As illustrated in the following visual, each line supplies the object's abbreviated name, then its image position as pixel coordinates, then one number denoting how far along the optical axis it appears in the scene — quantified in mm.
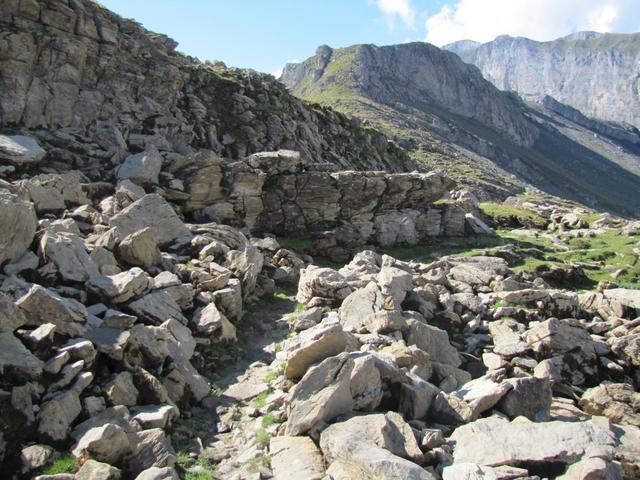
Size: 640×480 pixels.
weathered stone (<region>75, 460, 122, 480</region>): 10550
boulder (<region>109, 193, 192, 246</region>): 25422
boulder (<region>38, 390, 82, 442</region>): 11773
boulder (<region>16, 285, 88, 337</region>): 14180
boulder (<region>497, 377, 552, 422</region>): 14438
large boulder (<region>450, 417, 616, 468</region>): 11398
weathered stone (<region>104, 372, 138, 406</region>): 13258
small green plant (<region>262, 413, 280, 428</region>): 14172
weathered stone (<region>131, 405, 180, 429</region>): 12969
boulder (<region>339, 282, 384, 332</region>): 19906
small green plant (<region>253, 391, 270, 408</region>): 15381
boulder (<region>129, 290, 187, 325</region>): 17375
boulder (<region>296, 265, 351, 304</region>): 23766
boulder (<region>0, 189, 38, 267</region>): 16516
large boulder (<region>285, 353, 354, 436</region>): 12680
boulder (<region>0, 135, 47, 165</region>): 29391
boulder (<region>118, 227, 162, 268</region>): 21312
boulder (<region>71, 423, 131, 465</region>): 11289
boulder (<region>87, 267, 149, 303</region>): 17156
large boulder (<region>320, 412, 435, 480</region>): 10219
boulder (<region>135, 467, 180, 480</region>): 10648
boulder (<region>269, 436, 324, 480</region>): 11117
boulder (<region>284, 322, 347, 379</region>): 15133
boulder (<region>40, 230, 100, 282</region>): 17625
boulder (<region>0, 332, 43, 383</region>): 12328
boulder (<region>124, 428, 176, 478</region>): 11473
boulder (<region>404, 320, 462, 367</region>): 18844
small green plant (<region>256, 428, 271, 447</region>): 13092
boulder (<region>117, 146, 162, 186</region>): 33031
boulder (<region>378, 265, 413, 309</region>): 22203
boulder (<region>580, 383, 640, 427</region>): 16188
